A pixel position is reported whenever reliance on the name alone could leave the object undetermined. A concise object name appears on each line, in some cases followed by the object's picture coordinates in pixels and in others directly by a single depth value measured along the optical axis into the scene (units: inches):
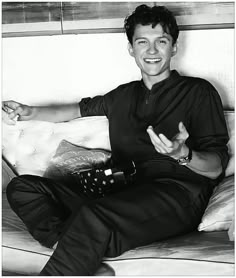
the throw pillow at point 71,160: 89.0
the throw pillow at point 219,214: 73.5
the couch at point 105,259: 65.7
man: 66.5
